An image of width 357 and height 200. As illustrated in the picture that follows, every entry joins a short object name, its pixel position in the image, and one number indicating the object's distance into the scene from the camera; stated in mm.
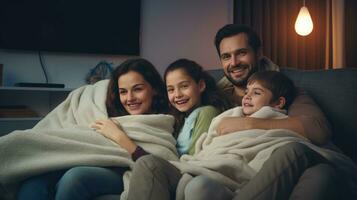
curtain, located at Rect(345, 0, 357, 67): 4184
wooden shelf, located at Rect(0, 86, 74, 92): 2906
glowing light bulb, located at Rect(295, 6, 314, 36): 3643
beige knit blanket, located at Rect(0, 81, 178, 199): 1346
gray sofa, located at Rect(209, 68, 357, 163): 1563
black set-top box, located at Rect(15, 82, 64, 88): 3036
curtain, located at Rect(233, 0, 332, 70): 4039
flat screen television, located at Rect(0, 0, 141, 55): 3188
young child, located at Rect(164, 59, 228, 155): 1540
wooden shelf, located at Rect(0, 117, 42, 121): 2881
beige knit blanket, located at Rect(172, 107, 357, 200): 1245
